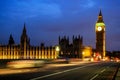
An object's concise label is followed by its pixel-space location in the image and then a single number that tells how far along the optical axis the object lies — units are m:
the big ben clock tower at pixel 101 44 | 110.73
